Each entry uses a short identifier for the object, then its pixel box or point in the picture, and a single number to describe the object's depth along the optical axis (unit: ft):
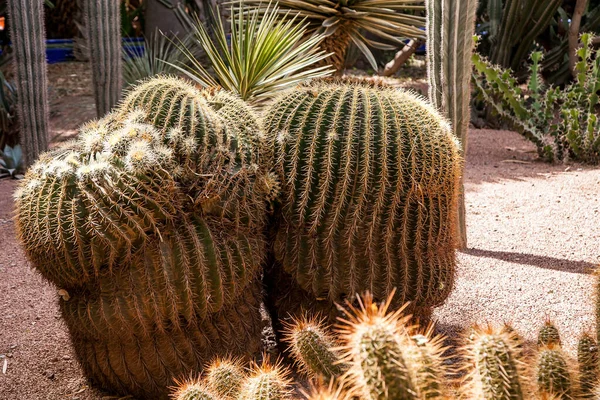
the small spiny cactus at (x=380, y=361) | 4.07
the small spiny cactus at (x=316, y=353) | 6.08
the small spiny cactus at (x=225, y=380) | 6.34
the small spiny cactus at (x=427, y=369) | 4.77
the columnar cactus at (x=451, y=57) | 13.98
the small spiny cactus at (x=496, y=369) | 4.54
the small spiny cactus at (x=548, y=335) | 7.14
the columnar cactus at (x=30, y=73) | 19.58
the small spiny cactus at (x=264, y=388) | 5.24
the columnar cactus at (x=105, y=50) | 20.26
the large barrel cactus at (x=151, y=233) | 8.61
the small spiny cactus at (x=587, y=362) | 6.35
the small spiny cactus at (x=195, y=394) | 5.77
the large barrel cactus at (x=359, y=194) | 9.55
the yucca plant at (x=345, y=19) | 16.78
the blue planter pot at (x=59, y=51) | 42.57
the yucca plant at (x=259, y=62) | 14.25
